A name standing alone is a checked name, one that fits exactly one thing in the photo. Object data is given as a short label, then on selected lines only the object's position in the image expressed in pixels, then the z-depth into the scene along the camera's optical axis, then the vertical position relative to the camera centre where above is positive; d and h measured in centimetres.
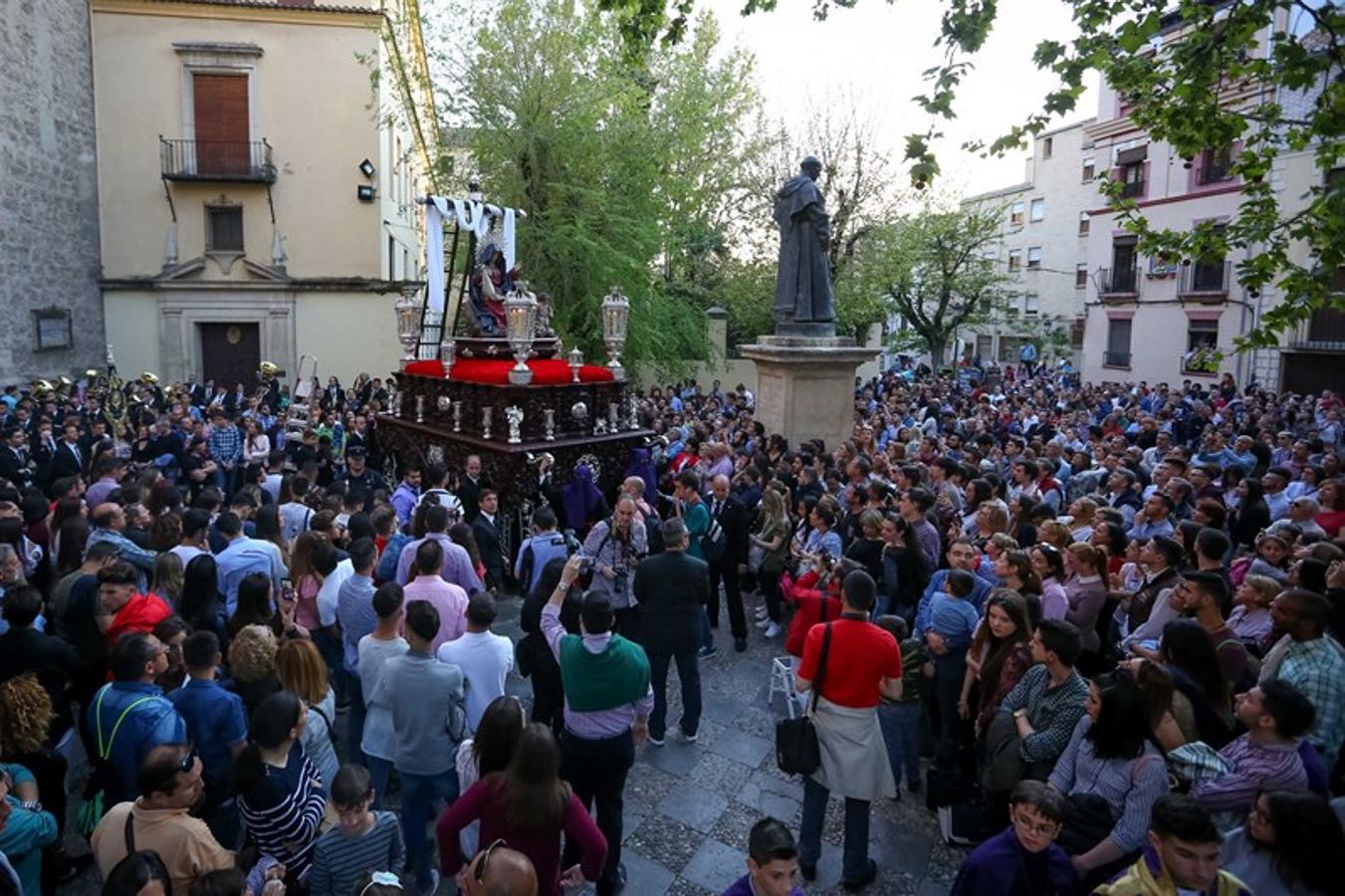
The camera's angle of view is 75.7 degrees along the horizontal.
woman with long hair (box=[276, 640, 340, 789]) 394 -157
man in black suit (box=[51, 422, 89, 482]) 909 -129
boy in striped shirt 316 -185
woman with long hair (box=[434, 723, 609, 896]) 308 -170
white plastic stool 576 -230
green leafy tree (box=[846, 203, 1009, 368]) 2762 +267
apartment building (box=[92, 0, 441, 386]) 1944 +361
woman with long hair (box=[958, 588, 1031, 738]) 426 -148
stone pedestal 1139 -47
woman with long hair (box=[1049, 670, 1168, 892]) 327 -165
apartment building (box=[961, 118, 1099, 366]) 3578 +473
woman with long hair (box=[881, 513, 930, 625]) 596 -143
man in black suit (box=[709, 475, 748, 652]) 749 -177
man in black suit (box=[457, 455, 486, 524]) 841 -146
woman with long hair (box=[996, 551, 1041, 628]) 491 -124
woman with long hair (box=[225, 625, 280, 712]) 408 -153
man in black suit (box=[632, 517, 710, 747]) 557 -163
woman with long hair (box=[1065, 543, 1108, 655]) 515 -141
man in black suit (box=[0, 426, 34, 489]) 874 -129
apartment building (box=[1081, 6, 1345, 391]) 2270 +197
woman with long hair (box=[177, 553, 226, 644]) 501 -148
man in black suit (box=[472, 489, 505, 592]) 721 -163
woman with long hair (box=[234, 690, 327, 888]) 331 -174
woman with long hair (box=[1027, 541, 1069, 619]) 500 -134
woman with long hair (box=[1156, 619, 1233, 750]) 371 -139
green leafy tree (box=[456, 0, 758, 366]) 1780 +400
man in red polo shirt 420 -166
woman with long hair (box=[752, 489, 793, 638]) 750 -161
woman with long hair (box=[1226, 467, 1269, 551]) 746 -136
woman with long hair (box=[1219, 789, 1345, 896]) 272 -155
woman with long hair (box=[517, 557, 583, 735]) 491 -182
